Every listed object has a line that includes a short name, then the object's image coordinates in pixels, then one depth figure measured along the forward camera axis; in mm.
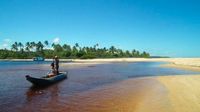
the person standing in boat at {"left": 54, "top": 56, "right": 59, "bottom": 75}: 14396
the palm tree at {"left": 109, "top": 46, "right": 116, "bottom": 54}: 89816
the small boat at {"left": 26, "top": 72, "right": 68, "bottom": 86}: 11112
